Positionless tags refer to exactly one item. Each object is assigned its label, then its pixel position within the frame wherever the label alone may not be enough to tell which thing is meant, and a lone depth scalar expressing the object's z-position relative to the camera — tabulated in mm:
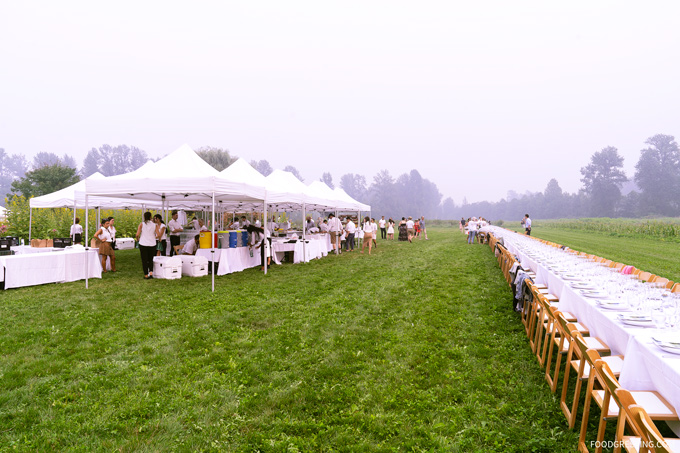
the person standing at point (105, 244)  9206
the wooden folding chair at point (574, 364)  2504
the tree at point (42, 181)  32812
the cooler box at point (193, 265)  8969
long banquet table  2133
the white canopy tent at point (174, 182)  7633
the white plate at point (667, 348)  2249
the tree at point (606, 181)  90188
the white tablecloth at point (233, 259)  9281
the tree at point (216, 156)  39625
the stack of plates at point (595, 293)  3745
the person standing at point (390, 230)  23034
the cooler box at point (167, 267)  8516
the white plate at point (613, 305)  3289
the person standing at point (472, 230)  18352
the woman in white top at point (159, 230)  8698
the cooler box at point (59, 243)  9859
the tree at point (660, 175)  84312
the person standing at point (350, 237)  15352
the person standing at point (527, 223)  19344
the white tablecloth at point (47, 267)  7473
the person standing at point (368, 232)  14070
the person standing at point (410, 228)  20414
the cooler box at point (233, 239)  9758
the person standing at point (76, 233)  11573
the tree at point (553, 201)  111606
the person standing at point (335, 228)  14805
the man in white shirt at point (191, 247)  10112
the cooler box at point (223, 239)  9598
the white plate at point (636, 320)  2834
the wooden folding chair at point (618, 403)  1791
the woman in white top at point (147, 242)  8477
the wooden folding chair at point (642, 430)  1403
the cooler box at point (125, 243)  15864
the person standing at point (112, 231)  11227
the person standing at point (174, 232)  10172
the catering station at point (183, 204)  7703
